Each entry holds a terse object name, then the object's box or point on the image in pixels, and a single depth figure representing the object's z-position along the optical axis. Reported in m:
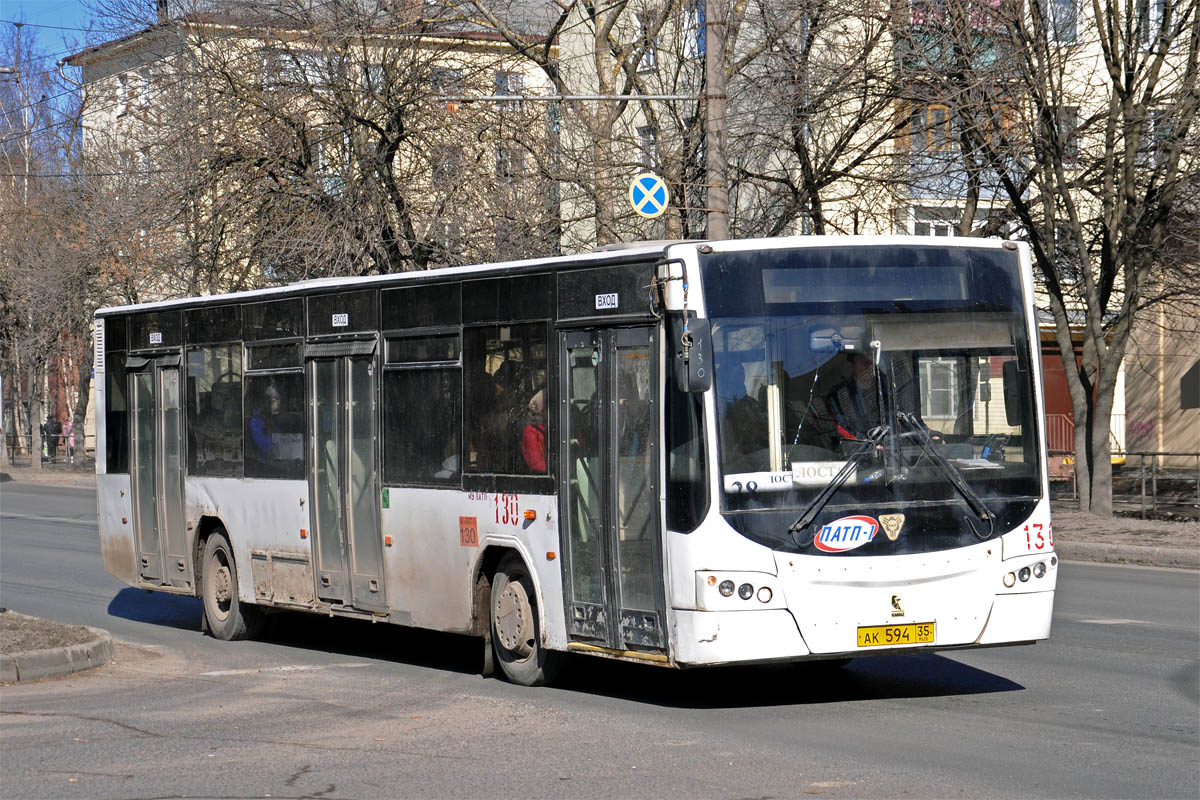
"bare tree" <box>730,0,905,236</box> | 24.20
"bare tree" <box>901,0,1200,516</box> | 22.91
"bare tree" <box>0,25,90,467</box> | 46.78
